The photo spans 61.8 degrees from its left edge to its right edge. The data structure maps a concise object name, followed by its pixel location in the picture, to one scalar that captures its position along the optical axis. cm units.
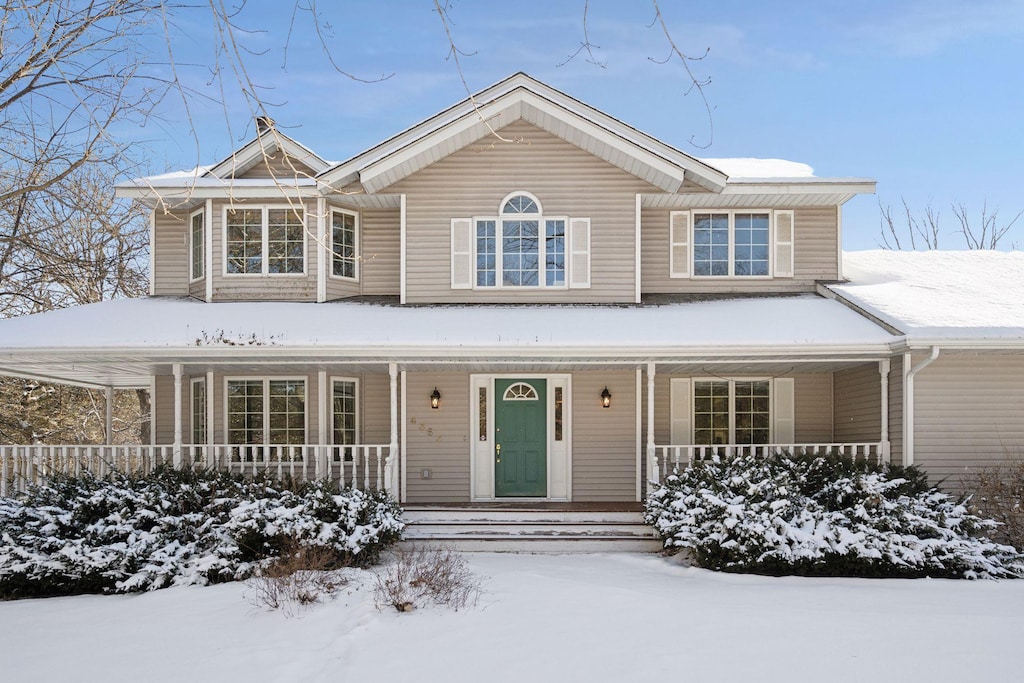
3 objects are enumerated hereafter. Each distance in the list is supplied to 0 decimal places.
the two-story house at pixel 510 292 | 1309
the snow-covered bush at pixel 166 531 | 941
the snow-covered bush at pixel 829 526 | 966
